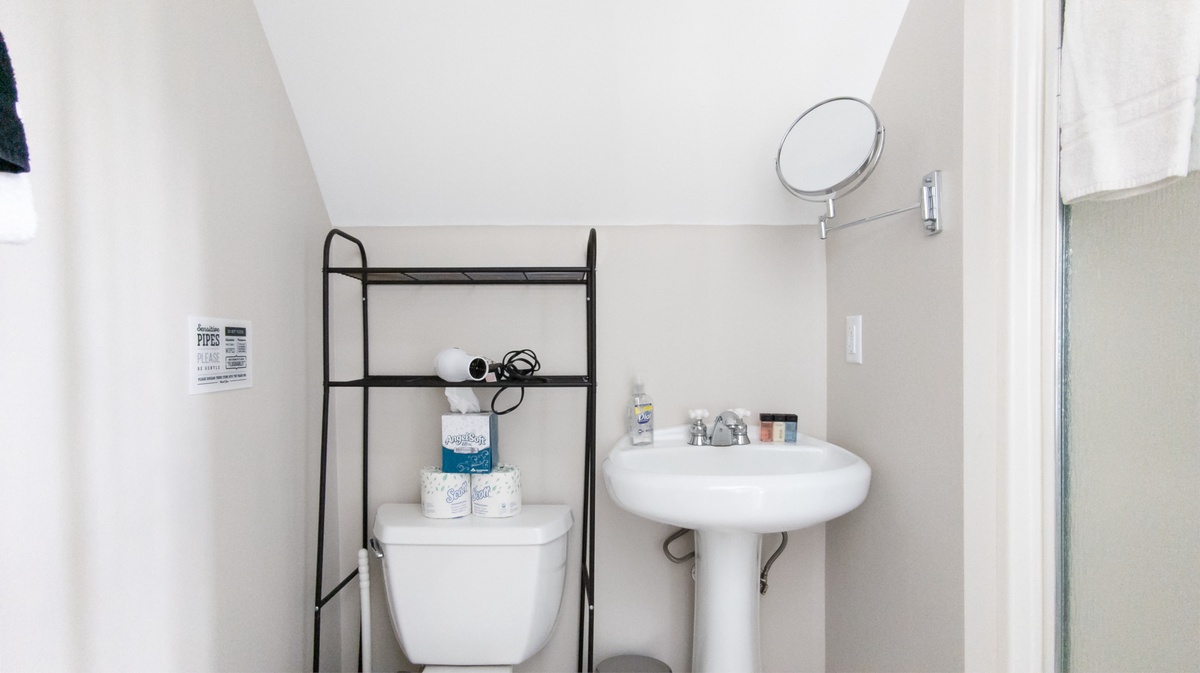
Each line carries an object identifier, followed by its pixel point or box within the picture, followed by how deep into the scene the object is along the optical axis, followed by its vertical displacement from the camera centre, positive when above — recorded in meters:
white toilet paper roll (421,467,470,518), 1.51 -0.37
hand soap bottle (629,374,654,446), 1.60 -0.20
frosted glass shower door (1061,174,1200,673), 0.81 -0.13
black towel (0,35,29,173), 0.50 +0.17
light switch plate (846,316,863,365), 1.48 +0.01
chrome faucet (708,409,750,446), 1.56 -0.22
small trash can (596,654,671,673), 1.62 -0.85
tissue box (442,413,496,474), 1.51 -0.24
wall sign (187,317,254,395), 1.10 -0.03
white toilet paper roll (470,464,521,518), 1.52 -0.37
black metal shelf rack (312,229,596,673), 1.42 -0.10
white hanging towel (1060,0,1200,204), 0.73 +0.32
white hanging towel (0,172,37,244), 0.51 +0.11
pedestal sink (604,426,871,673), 1.16 -0.31
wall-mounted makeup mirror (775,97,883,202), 1.26 +0.41
